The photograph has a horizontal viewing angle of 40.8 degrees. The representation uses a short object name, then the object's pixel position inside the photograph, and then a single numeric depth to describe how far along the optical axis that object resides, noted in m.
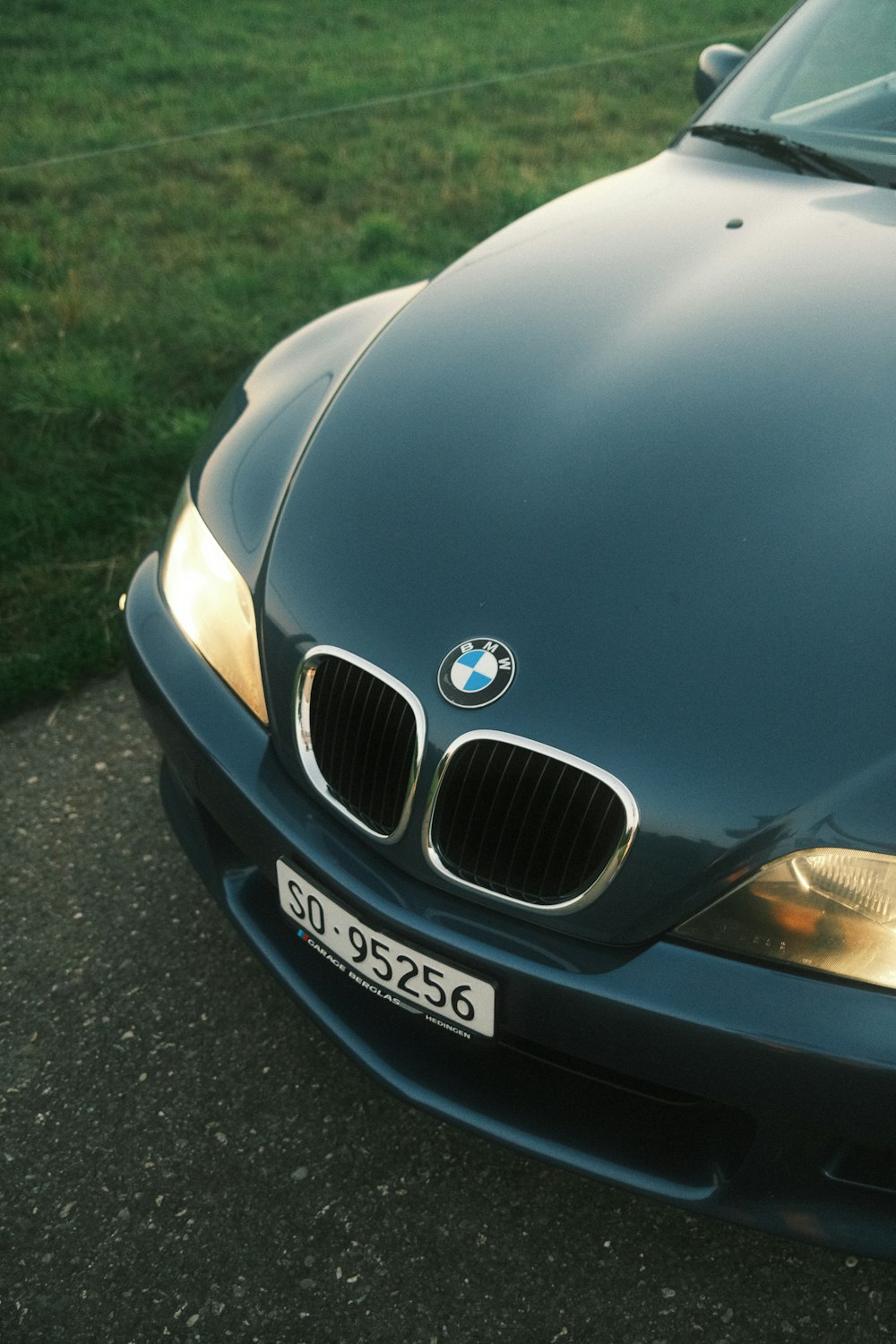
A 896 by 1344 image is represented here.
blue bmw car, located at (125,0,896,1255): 1.37
